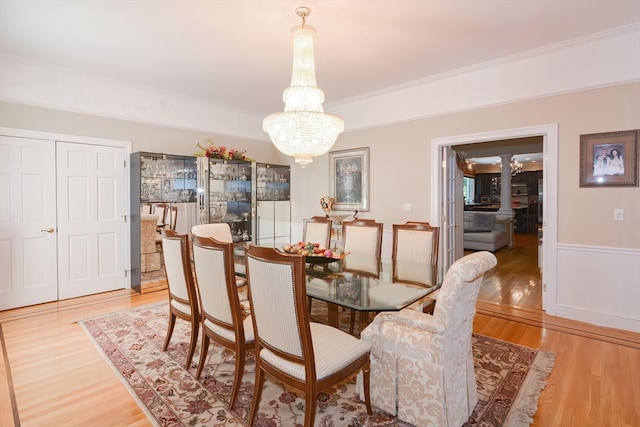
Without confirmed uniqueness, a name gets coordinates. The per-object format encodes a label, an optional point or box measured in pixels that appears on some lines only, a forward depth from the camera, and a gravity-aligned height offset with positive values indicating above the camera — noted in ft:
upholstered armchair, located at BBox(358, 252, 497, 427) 5.51 -2.67
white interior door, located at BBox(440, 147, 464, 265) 14.73 +0.07
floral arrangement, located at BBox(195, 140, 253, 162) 16.58 +2.91
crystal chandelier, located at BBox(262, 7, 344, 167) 8.83 +2.65
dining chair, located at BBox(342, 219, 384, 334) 10.37 -1.22
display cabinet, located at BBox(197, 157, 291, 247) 16.48 +0.59
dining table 6.63 -1.77
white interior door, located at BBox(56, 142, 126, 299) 13.38 -0.42
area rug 6.31 -4.00
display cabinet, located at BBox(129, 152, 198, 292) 14.43 +0.87
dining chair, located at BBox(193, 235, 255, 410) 6.42 -1.87
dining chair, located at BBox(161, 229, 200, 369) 7.86 -1.77
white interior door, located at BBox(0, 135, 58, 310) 12.10 -0.52
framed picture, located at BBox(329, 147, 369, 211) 16.75 +1.59
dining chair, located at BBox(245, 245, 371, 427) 5.14 -2.25
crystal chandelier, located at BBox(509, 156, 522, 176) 37.52 +4.92
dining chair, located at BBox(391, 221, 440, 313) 9.43 -1.26
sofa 23.66 -1.77
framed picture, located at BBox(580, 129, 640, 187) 10.18 +1.59
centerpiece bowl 8.87 -1.23
